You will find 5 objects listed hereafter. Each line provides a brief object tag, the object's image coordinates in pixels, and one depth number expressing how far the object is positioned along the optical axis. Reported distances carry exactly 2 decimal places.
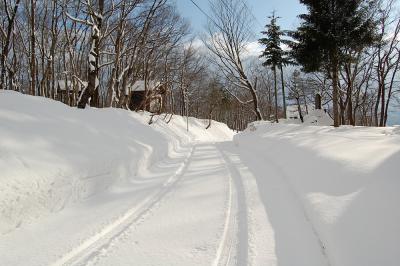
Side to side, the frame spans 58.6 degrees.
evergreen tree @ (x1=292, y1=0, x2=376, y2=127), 20.09
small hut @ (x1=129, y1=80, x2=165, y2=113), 42.75
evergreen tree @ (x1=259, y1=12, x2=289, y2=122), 35.75
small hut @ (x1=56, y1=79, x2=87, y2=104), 43.06
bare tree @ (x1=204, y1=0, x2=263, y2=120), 28.23
